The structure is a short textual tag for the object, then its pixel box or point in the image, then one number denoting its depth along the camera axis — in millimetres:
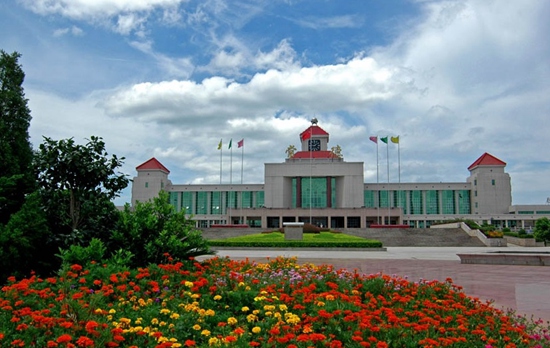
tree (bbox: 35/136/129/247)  8711
